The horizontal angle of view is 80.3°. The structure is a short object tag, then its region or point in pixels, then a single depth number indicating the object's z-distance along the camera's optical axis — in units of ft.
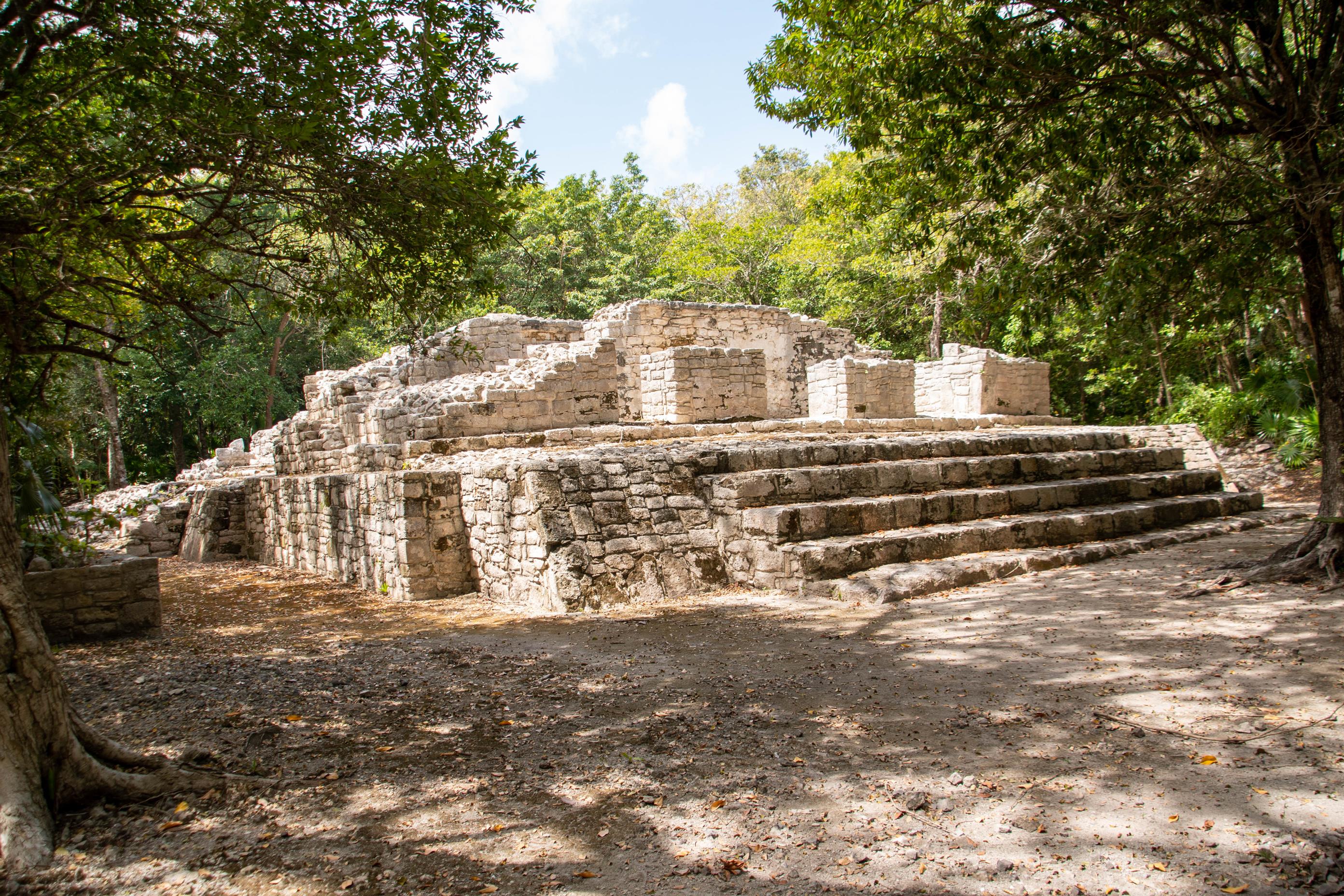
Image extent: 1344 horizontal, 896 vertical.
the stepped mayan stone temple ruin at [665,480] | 23.02
